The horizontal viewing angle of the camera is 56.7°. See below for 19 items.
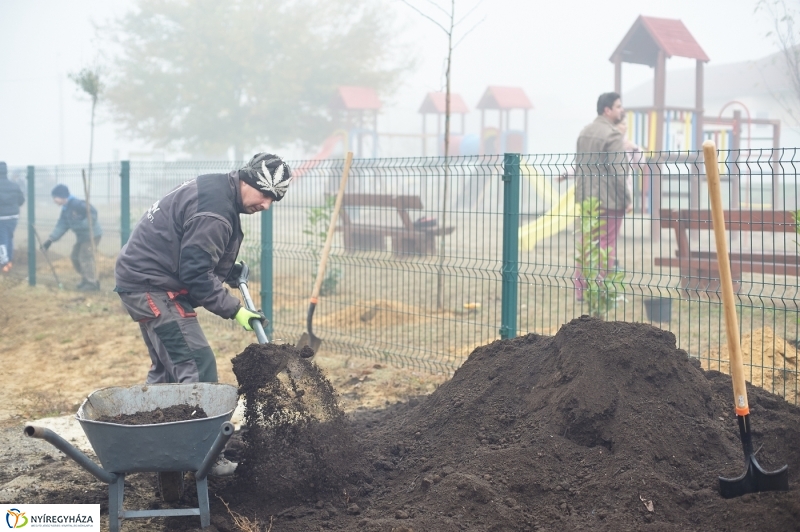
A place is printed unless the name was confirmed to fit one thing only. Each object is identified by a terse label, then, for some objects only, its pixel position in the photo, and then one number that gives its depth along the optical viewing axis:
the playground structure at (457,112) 29.93
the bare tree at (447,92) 8.55
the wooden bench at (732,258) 5.53
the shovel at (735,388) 3.00
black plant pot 7.31
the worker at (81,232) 11.73
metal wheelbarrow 3.21
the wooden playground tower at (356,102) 34.69
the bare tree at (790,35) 11.59
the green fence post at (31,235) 12.55
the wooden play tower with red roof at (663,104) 16.69
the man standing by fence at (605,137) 8.07
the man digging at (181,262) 4.07
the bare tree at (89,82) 11.67
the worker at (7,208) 11.86
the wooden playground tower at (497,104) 32.23
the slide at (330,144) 31.42
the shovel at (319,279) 6.73
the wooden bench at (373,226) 8.42
